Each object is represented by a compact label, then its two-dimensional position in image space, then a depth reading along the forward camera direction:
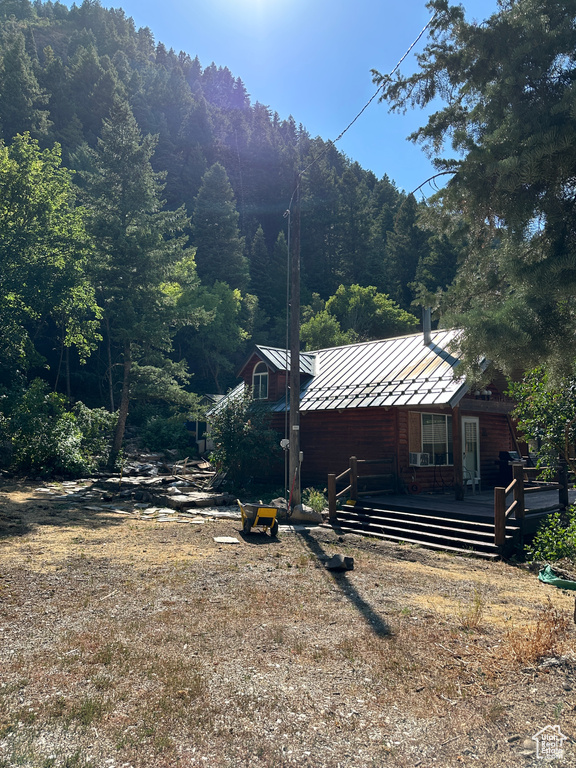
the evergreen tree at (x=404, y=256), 54.53
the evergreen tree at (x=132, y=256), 24.25
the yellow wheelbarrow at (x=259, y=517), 11.27
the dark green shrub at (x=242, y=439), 17.52
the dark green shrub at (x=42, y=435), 18.78
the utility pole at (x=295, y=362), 13.50
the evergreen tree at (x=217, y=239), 54.12
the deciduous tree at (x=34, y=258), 22.11
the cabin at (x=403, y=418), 15.10
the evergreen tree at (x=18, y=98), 41.66
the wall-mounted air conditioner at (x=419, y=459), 15.89
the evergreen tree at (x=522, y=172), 5.94
